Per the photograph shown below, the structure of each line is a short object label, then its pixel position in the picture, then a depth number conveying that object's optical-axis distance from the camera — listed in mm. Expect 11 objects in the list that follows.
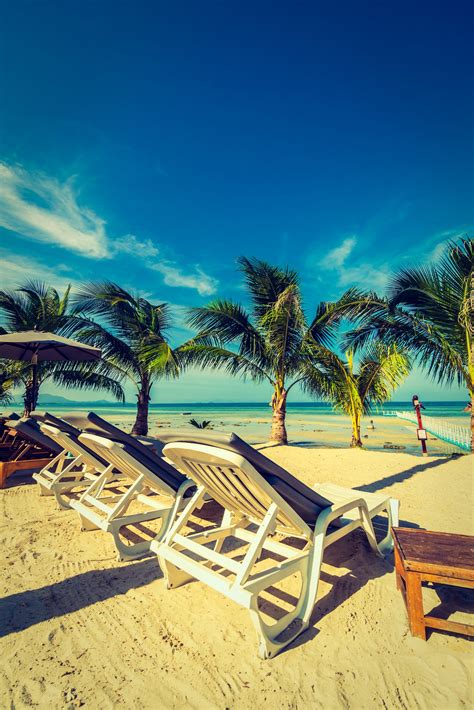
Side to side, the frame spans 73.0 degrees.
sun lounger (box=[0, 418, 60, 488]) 4848
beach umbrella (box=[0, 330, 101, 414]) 6176
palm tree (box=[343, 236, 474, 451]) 7730
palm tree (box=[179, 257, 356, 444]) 9102
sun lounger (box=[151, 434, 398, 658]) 1787
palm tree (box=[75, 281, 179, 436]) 10234
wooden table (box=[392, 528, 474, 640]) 1812
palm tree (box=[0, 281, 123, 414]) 10398
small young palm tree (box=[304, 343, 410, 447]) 8836
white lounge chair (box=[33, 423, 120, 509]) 3900
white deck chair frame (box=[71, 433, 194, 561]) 2797
